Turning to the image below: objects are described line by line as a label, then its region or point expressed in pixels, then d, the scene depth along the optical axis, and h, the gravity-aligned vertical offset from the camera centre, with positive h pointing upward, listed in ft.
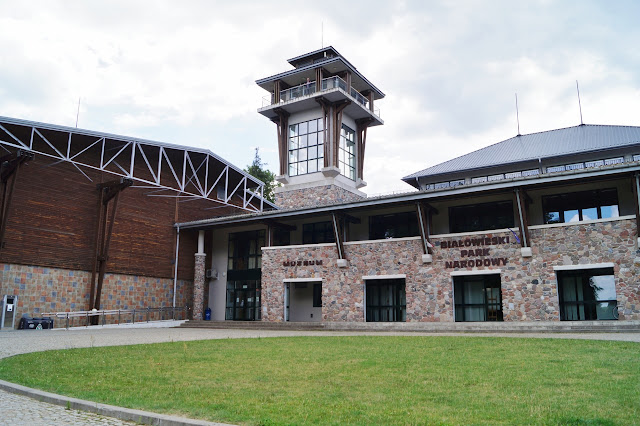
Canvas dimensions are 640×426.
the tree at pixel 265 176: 188.16 +47.45
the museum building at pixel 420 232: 65.21 +11.20
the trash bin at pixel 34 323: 75.66 -2.60
